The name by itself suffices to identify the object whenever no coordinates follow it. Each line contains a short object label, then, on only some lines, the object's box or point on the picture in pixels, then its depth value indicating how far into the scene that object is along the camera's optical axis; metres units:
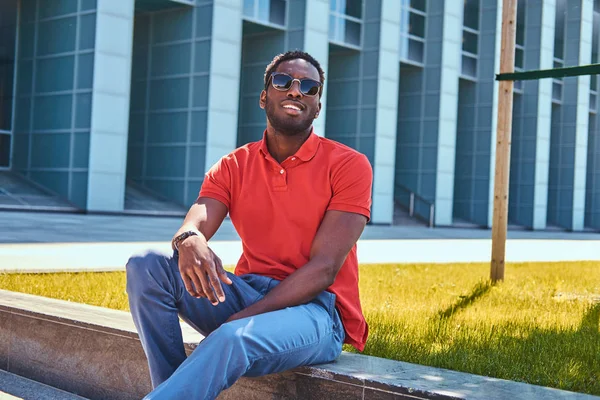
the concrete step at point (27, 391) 4.41
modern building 23.83
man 3.38
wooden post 8.60
